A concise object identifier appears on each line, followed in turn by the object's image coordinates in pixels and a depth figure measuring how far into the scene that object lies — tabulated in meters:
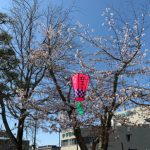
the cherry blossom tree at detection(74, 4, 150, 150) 5.85
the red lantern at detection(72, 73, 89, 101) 5.21
